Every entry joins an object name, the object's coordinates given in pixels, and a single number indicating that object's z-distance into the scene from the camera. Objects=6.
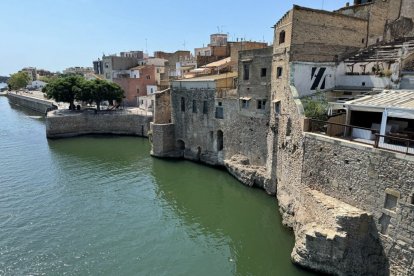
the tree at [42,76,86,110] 44.66
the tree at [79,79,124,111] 43.91
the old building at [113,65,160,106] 54.19
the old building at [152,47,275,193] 22.80
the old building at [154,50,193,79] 53.34
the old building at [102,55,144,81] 59.25
